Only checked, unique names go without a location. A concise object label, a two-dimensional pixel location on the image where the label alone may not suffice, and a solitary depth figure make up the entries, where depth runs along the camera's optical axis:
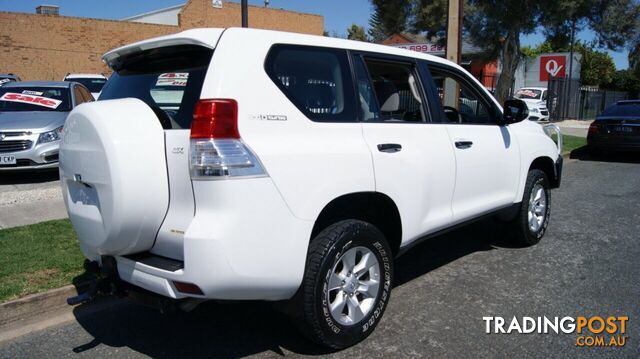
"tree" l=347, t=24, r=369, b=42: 65.72
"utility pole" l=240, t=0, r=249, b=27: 10.29
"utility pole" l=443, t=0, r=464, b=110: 9.50
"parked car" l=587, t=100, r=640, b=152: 12.04
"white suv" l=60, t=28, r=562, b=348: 2.73
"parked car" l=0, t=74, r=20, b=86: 20.75
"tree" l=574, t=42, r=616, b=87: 48.72
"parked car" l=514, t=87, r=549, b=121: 22.41
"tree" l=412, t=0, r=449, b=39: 24.84
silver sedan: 8.19
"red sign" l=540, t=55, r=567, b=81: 23.98
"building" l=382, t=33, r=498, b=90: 27.78
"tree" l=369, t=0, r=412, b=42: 26.56
